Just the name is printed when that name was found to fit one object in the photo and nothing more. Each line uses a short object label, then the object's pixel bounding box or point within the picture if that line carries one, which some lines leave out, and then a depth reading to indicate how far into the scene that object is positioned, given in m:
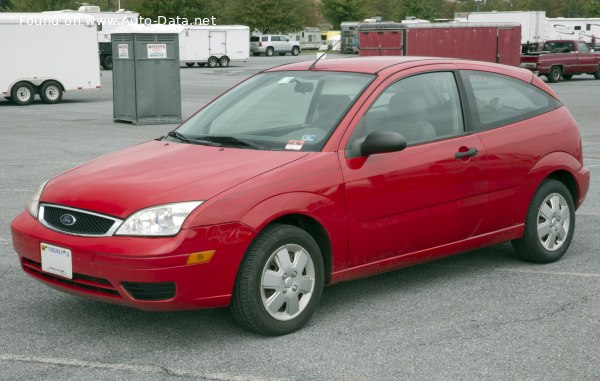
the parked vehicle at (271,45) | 68.62
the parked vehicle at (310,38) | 89.62
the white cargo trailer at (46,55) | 25.11
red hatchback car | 4.77
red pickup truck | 34.94
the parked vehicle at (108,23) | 44.16
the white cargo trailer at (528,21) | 46.56
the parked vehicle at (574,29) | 48.06
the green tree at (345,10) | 101.50
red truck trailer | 34.44
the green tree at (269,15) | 89.12
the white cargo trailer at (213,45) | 49.53
